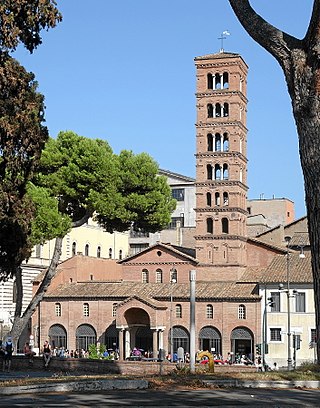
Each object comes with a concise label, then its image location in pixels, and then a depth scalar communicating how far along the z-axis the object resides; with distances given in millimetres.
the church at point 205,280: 57062
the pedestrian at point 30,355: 35000
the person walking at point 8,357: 33031
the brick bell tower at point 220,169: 59281
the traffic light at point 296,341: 50503
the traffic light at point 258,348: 53291
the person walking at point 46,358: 34656
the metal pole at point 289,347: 44050
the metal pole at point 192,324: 29016
